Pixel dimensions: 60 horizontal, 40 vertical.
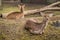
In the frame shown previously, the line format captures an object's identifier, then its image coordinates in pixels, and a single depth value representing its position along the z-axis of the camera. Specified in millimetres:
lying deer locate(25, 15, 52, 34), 3720
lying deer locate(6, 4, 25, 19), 4710
